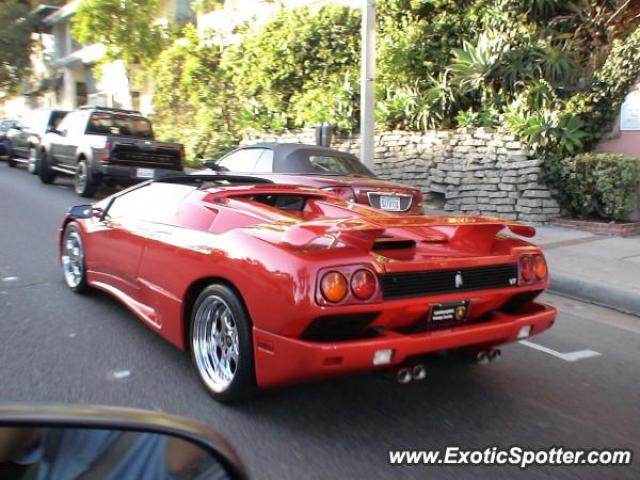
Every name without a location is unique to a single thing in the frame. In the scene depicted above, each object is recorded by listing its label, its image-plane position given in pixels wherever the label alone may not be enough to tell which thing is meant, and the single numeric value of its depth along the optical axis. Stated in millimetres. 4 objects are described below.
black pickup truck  12102
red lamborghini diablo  3158
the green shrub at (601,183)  9398
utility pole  10078
